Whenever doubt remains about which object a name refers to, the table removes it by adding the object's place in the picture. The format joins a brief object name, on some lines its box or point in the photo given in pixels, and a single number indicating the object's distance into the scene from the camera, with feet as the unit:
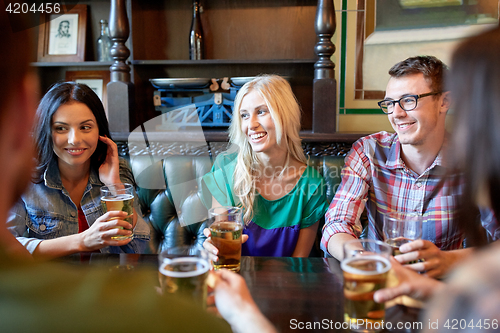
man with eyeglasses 4.78
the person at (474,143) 1.41
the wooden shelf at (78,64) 7.59
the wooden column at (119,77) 6.85
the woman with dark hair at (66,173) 4.85
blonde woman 5.32
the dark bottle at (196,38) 7.89
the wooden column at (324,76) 6.43
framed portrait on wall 8.10
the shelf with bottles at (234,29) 7.98
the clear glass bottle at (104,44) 8.07
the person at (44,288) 1.24
